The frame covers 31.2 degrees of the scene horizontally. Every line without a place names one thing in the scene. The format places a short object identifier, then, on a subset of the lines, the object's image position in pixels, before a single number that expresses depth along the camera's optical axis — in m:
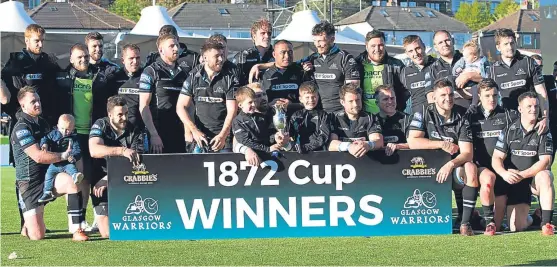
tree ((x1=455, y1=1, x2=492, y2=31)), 101.22
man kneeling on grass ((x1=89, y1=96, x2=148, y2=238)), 10.38
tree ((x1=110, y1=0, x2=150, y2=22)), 83.79
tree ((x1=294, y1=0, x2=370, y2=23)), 96.31
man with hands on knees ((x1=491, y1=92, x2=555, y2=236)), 10.31
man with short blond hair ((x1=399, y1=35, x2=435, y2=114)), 11.37
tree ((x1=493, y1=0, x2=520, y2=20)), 102.81
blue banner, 9.91
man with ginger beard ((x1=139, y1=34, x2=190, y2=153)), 11.15
